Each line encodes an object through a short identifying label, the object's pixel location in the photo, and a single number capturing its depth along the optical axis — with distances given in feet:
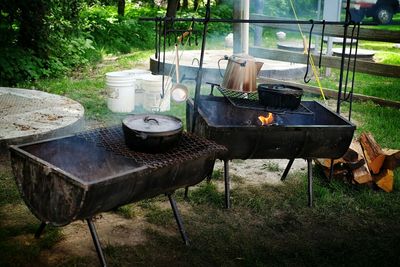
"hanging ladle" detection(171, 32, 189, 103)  22.84
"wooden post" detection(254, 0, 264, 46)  37.68
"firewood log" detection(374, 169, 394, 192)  18.29
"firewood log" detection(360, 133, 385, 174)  18.67
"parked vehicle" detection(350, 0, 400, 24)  58.65
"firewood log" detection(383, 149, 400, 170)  18.38
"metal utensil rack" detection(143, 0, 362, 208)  14.48
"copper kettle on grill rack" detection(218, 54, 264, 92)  16.96
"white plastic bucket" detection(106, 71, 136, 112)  26.48
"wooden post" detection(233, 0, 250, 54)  27.35
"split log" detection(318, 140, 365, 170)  18.33
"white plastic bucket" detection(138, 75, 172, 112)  26.99
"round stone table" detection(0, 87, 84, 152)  19.49
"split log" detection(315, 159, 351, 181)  18.72
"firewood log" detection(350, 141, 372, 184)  18.17
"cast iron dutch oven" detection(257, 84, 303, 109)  16.26
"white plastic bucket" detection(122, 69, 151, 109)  28.25
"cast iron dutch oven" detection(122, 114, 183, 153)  12.19
